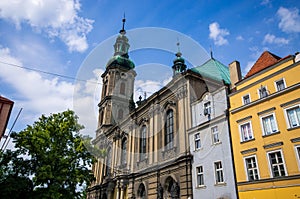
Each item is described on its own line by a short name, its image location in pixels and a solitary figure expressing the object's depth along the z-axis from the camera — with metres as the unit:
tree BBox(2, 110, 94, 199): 20.00
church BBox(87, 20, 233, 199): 21.72
